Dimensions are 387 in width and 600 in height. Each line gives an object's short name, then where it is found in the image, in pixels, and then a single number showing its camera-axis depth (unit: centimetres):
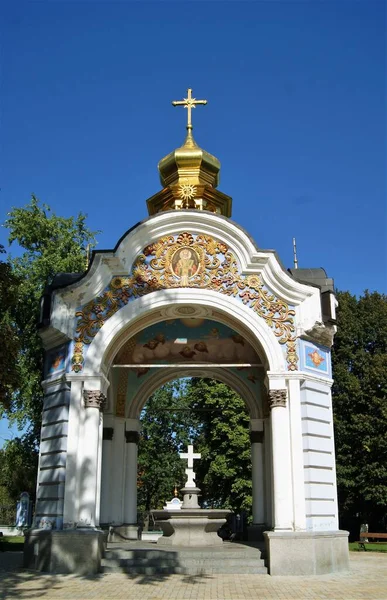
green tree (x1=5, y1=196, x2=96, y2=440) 2130
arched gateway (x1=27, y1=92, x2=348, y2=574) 1164
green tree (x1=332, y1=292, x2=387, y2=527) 2388
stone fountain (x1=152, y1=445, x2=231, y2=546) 1337
